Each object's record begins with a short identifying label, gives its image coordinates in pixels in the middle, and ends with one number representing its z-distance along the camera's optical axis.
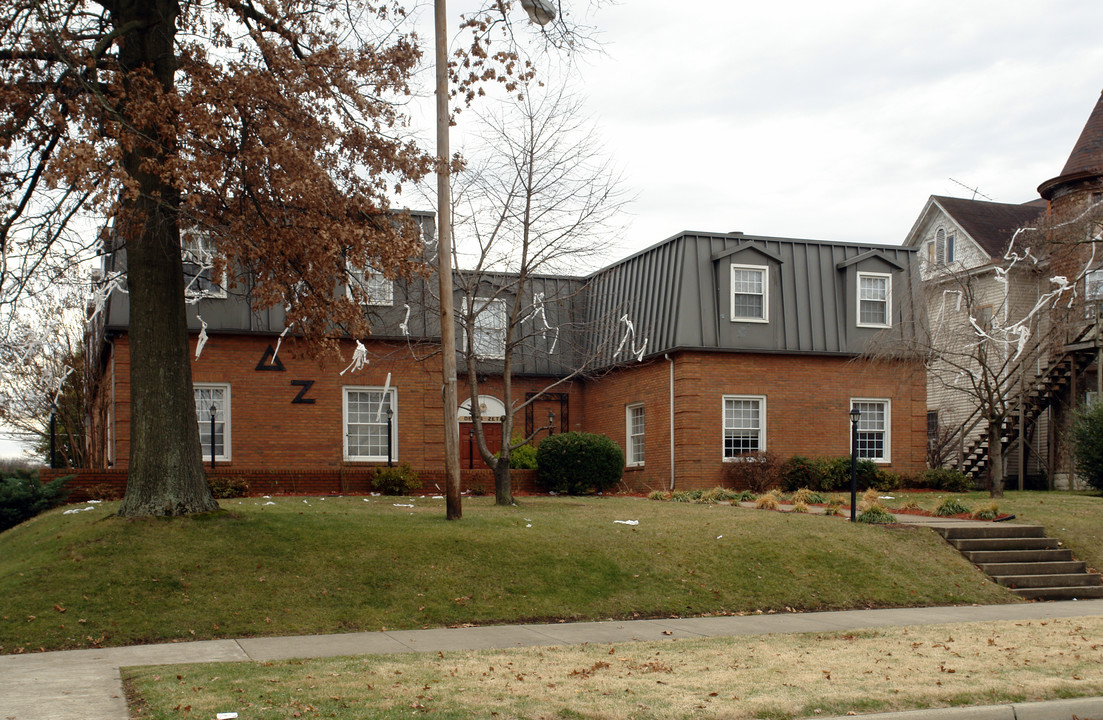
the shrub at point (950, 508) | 18.56
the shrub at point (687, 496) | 21.95
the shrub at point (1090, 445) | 23.28
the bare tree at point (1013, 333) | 21.95
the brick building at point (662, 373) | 24.33
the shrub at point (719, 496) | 21.62
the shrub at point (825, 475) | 25.11
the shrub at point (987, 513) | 17.50
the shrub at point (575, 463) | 23.92
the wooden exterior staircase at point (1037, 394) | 29.36
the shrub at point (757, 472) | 25.08
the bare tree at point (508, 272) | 18.44
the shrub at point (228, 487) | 20.38
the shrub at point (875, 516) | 17.08
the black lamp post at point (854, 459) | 16.64
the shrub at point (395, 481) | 22.23
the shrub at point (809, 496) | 20.86
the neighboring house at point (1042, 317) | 24.95
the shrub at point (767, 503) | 19.61
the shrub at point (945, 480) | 26.09
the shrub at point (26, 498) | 18.78
